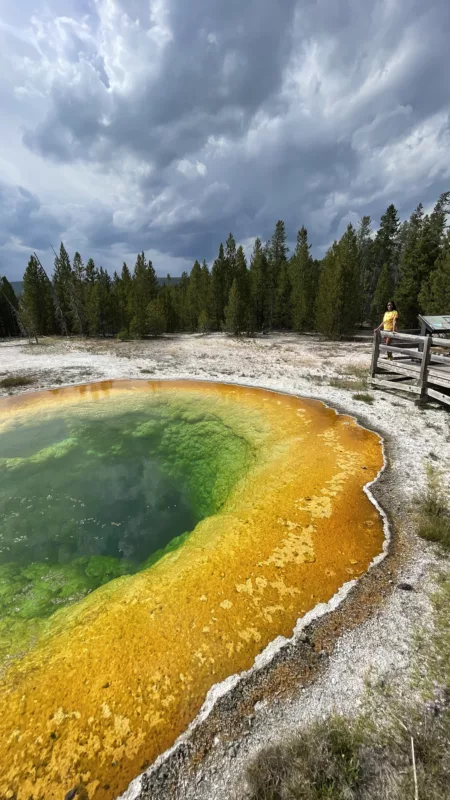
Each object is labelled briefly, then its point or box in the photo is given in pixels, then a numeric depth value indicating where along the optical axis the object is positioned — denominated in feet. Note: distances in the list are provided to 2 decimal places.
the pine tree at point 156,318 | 113.39
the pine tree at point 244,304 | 111.96
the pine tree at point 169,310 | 142.31
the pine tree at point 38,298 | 129.80
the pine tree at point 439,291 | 79.66
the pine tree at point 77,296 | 117.91
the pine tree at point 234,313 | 108.37
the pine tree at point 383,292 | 119.55
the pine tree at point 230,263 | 137.08
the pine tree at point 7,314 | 144.37
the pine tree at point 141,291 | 108.68
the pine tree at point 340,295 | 94.17
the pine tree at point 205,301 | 136.27
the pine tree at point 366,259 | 150.32
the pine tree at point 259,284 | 125.16
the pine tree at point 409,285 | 106.11
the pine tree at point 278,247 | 161.58
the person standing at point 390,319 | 42.37
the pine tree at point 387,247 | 151.74
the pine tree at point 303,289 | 118.42
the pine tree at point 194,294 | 150.20
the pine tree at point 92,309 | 114.11
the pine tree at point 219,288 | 136.67
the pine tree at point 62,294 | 129.17
